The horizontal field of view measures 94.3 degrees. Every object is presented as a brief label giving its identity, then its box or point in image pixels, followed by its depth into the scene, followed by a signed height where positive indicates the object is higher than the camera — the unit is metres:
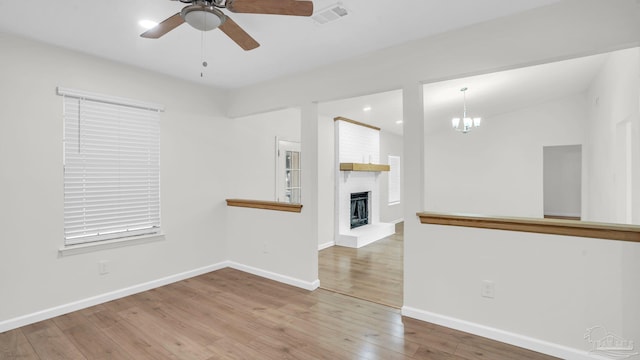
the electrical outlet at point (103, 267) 3.14 -0.94
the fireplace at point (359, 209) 6.27 -0.67
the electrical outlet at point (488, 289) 2.41 -0.91
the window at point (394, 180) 8.10 -0.05
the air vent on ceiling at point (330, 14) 2.16 +1.24
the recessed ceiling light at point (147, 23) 2.36 +1.25
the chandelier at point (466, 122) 5.41 +1.04
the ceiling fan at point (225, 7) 1.62 +0.96
